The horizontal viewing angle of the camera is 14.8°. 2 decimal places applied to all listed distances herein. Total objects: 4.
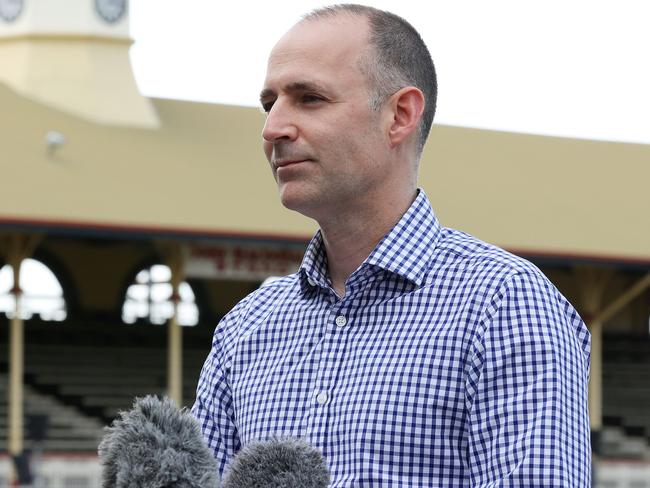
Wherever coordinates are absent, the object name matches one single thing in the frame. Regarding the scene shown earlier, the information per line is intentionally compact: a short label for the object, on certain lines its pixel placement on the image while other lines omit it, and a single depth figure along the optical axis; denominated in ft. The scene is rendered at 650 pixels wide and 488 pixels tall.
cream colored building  100.02
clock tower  150.23
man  12.67
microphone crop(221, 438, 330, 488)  10.19
